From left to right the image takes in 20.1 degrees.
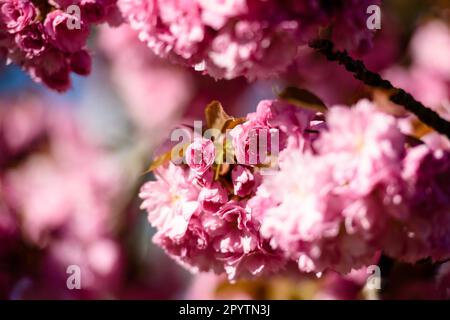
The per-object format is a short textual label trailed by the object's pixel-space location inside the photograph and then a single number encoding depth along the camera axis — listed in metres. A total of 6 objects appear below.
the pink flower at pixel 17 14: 0.70
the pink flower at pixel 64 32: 0.70
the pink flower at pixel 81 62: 0.75
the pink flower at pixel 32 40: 0.71
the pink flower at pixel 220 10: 0.60
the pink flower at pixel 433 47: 1.08
